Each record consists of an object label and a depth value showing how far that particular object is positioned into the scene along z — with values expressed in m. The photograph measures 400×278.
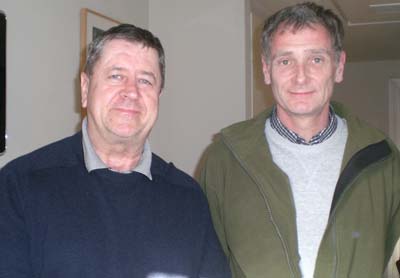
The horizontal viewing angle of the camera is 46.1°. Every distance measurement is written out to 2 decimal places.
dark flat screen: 1.75
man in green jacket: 1.38
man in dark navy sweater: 1.11
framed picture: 2.31
